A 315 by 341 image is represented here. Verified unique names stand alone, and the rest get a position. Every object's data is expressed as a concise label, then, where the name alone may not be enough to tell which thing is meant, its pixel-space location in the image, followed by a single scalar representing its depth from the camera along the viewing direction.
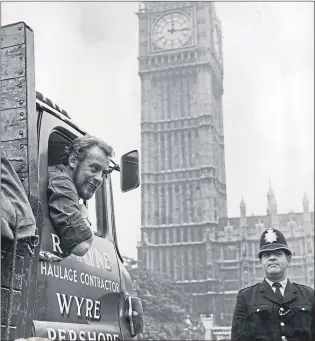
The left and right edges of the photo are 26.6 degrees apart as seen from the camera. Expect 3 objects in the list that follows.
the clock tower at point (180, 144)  52.53
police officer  3.47
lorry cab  2.28
